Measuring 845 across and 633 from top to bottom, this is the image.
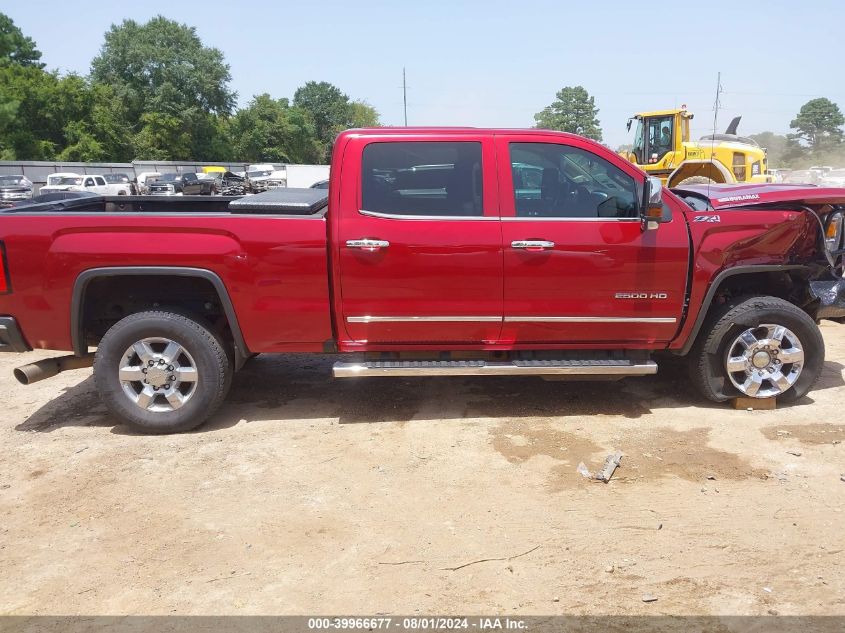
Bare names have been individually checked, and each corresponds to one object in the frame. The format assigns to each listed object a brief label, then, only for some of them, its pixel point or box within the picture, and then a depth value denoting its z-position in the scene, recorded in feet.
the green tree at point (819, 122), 239.09
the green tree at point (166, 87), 190.70
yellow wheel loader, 49.85
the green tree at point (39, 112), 154.10
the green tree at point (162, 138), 184.75
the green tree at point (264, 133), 222.93
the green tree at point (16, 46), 209.05
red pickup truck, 14.32
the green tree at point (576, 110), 337.72
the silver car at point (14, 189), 88.38
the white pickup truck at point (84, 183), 104.32
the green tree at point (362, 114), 316.07
